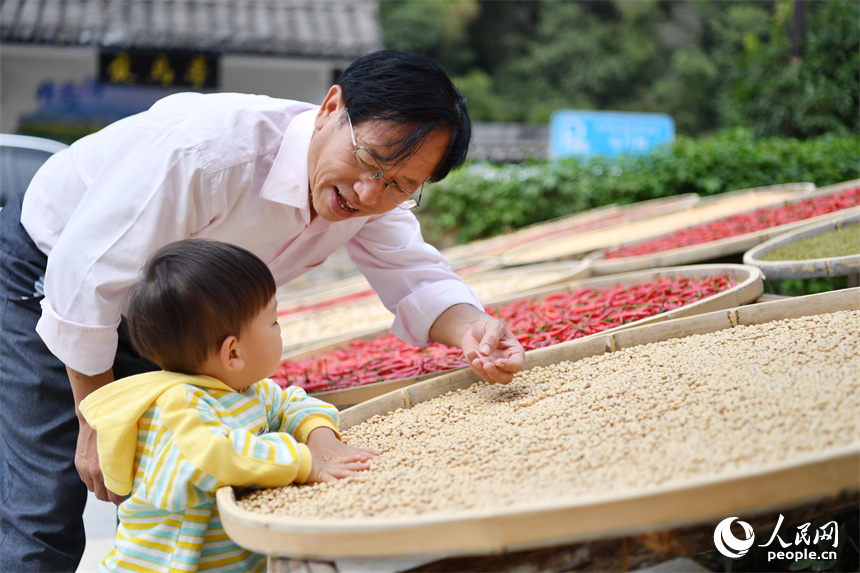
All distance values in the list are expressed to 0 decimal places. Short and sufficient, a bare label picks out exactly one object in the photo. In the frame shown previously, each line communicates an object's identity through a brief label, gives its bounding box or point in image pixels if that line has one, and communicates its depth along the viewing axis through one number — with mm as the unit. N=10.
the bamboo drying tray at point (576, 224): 5164
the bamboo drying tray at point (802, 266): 2277
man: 1467
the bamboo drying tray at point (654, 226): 4395
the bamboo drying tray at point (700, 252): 3223
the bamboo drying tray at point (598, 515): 964
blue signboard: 10484
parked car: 5461
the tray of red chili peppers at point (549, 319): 2115
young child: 1259
